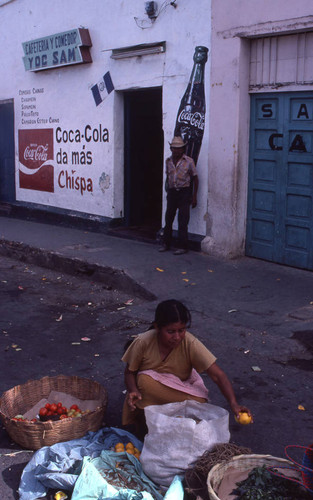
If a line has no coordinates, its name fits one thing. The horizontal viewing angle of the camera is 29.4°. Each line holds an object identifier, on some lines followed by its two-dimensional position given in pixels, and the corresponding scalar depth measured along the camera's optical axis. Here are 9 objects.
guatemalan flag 10.77
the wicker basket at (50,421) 3.94
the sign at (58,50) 11.09
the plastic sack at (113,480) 3.34
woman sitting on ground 3.89
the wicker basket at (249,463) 3.35
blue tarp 3.52
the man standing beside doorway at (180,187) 8.97
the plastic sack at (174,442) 3.51
